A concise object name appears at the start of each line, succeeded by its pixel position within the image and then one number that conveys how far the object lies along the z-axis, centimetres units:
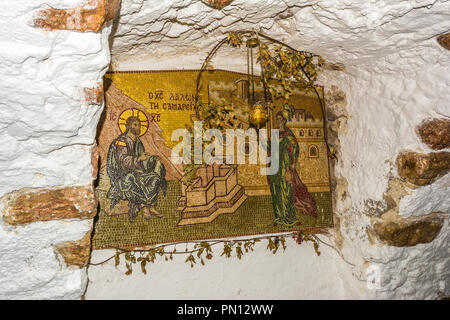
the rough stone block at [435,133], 238
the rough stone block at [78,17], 134
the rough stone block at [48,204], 173
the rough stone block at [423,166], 245
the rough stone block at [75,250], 192
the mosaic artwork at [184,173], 246
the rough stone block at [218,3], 196
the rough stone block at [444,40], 214
